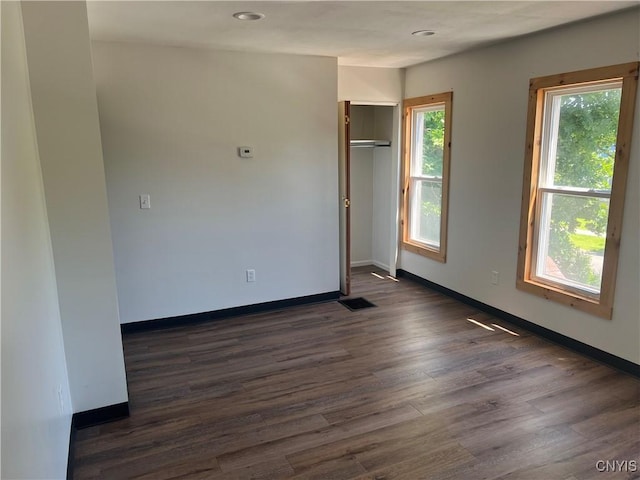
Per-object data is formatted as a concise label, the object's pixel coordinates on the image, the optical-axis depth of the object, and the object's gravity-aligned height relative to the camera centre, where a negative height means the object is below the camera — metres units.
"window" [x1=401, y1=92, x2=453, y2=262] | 4.82 -0.21
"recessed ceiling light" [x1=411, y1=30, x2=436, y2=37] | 3.43 +0.90
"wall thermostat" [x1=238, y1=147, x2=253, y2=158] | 4.21 +0.04
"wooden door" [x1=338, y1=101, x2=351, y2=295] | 4.67 -0.38
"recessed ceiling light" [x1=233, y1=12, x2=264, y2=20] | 2.90 +0.88
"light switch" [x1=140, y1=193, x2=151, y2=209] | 3.94 -0.36
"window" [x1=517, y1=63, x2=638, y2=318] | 3.17 -0.23
